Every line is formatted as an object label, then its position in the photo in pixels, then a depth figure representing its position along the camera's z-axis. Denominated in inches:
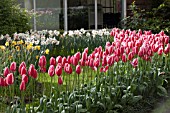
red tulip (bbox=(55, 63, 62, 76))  149.6
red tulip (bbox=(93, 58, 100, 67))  174.7
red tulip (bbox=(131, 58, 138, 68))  196.4
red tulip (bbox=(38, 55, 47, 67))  160.4
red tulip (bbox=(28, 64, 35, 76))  143.7
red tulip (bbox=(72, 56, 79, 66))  169.2
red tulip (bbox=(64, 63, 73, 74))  157.4
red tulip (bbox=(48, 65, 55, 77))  150.3
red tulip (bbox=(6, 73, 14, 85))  136.1
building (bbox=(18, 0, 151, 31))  562.6
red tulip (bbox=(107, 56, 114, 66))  181.8
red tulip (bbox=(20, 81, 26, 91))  137.9
